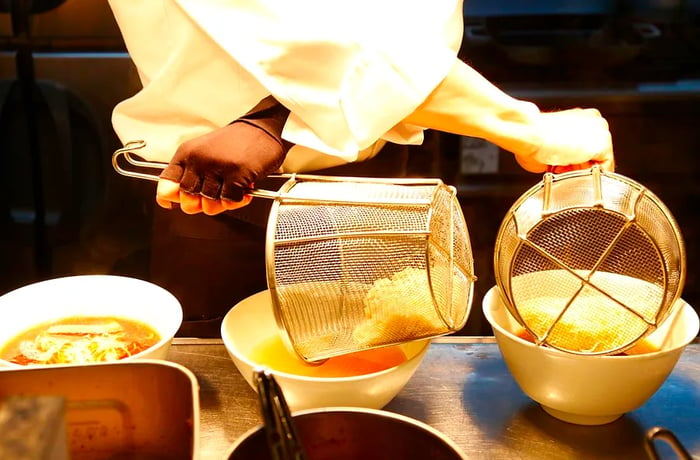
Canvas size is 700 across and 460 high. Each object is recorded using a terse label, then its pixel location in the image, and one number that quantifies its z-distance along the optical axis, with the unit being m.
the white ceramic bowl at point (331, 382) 0.94
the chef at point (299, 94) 1.06
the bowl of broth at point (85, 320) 1.05
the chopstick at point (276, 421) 0.71
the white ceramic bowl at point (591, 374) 0.96
